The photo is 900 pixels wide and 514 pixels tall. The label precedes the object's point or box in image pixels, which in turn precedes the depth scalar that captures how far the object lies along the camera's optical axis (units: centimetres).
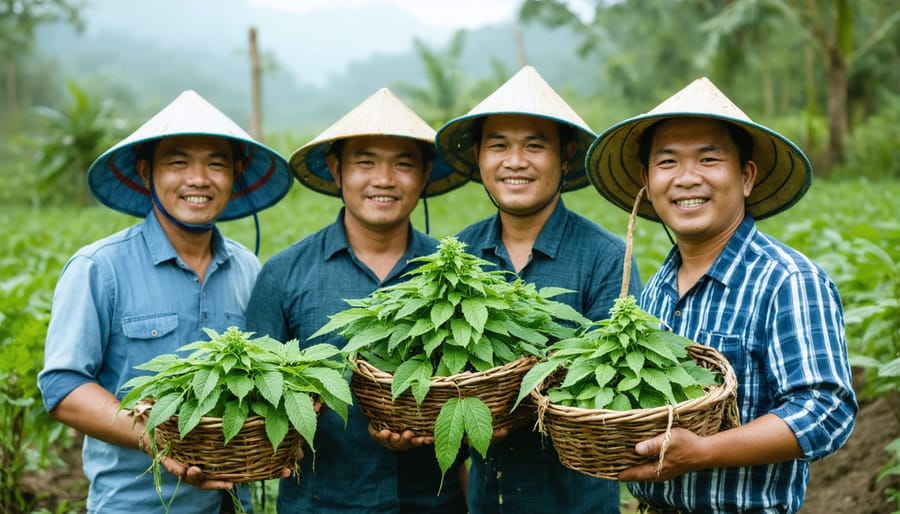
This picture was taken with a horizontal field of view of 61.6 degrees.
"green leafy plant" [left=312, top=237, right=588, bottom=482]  211
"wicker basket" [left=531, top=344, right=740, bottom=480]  191
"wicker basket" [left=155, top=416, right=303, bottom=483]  214
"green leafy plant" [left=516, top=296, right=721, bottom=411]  197
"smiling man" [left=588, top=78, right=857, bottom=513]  201
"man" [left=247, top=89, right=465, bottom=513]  278
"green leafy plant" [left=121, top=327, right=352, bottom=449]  208
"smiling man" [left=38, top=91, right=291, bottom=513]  258
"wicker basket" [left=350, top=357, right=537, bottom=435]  214
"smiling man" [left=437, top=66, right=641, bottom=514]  275
